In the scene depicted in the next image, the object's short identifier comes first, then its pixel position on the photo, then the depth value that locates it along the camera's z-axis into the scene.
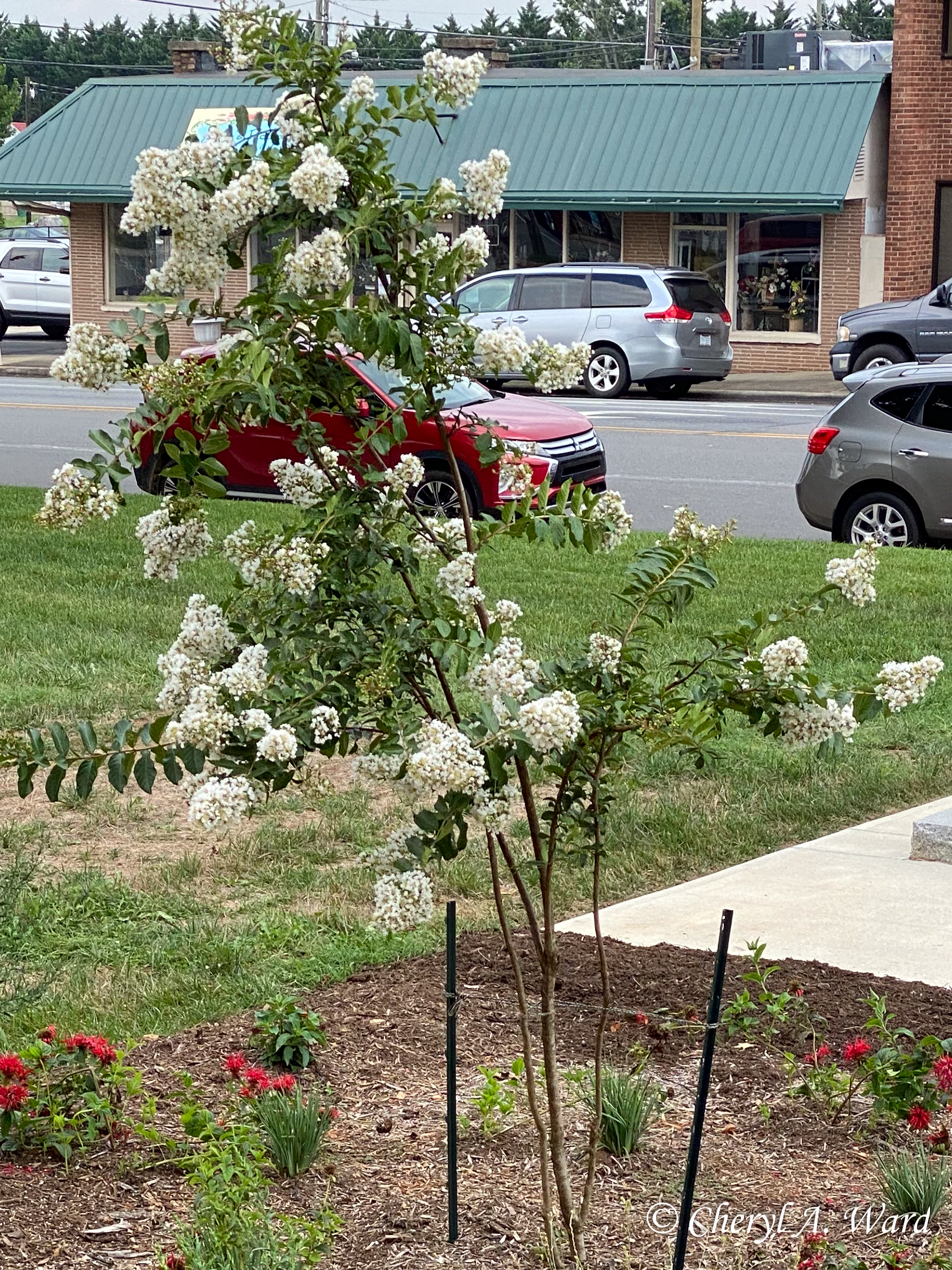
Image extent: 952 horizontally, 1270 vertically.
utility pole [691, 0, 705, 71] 45.91
